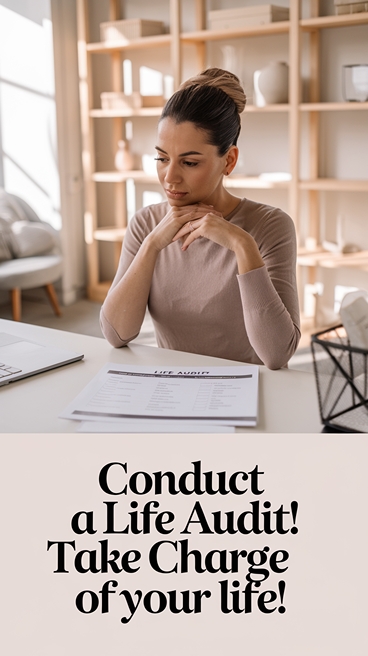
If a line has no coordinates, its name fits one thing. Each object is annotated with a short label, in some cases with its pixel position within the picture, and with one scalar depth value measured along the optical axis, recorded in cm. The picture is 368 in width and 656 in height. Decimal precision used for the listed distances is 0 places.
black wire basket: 116
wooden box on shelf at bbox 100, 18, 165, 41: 410
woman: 145
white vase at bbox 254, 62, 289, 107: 365
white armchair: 411
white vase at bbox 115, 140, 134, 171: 445
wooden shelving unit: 353
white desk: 104
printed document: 104
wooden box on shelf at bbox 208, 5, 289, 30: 359
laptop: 125
